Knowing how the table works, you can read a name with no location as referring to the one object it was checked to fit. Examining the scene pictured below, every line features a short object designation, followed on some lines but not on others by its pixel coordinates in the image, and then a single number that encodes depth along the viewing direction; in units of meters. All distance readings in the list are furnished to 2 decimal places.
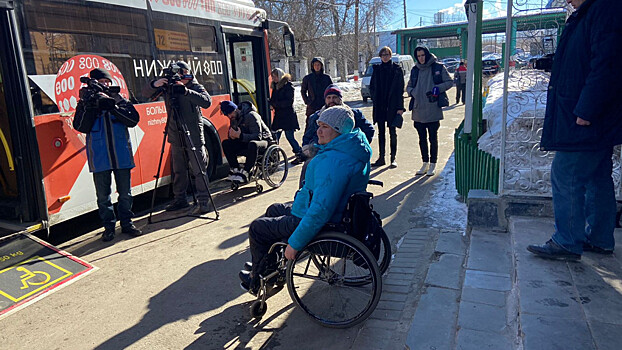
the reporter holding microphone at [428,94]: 6.75
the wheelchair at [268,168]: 6.64
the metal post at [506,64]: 4.01
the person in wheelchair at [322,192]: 2.92
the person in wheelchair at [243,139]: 6.56
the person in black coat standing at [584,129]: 2.87
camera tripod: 5.42
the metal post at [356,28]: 33.27
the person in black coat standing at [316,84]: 8.25
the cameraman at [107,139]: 4.61
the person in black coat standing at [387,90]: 7.27
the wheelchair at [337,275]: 2.96
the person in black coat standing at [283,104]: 8.23
